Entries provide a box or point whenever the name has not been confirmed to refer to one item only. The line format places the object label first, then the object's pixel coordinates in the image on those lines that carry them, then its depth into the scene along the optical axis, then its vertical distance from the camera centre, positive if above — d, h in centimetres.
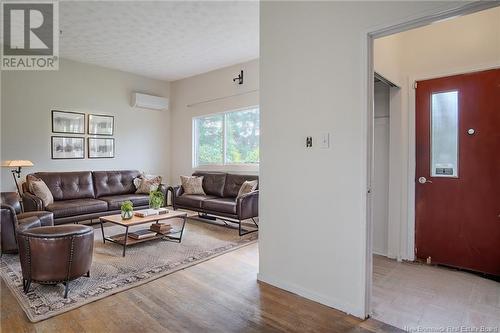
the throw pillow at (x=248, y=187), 455 -34
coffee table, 342 -68
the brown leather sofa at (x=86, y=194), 418 -49
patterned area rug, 227 -104
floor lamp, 412 +0
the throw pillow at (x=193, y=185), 549 -37
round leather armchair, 229 -71
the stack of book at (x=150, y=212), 374 -62
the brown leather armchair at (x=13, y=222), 303 -61
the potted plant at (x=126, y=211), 356 -56
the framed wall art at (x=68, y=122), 510 +78
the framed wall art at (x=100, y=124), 551 +79
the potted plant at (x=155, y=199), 399 -46
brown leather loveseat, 434 -56
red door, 278 -5
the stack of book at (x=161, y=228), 379 -82
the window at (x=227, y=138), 536 +55
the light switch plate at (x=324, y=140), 226 +20
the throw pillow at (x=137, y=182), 562 -32
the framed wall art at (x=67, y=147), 511 +32
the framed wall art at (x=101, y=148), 554 +35
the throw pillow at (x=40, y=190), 419 -36
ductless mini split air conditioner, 605 +138
